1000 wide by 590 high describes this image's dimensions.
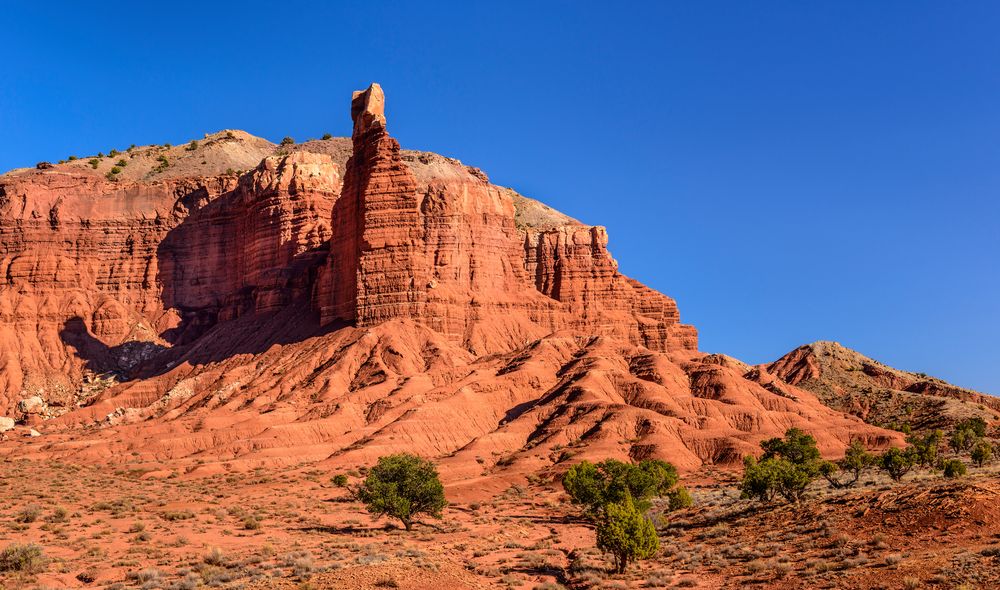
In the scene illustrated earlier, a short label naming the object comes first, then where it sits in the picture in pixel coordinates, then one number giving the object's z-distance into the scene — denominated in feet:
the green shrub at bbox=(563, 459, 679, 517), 169.48
